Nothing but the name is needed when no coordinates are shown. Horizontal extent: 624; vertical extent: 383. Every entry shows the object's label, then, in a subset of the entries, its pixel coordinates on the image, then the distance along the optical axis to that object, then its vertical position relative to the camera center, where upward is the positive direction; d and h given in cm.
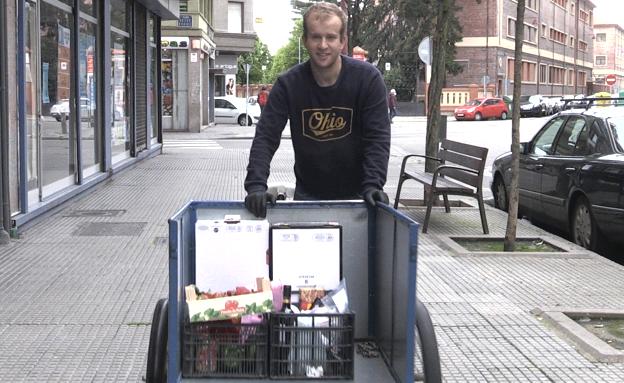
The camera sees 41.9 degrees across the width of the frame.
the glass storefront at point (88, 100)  1223 +19
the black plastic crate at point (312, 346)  328 -94
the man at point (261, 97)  3474 +67
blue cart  317 -73
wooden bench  929 -77
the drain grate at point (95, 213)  1037 -130
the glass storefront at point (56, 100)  1022 +15
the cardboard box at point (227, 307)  326 -78
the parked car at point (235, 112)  3972 +1
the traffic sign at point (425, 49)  1561 +124
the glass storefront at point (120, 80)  1493 +60
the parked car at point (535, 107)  5662 +47
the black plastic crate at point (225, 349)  329 -96
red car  5303 +24
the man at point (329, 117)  376 -2
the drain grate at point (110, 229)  902 -134
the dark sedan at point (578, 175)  811 -66
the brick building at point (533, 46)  6675 +635
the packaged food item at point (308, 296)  348 -79
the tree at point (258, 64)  9457 +615
